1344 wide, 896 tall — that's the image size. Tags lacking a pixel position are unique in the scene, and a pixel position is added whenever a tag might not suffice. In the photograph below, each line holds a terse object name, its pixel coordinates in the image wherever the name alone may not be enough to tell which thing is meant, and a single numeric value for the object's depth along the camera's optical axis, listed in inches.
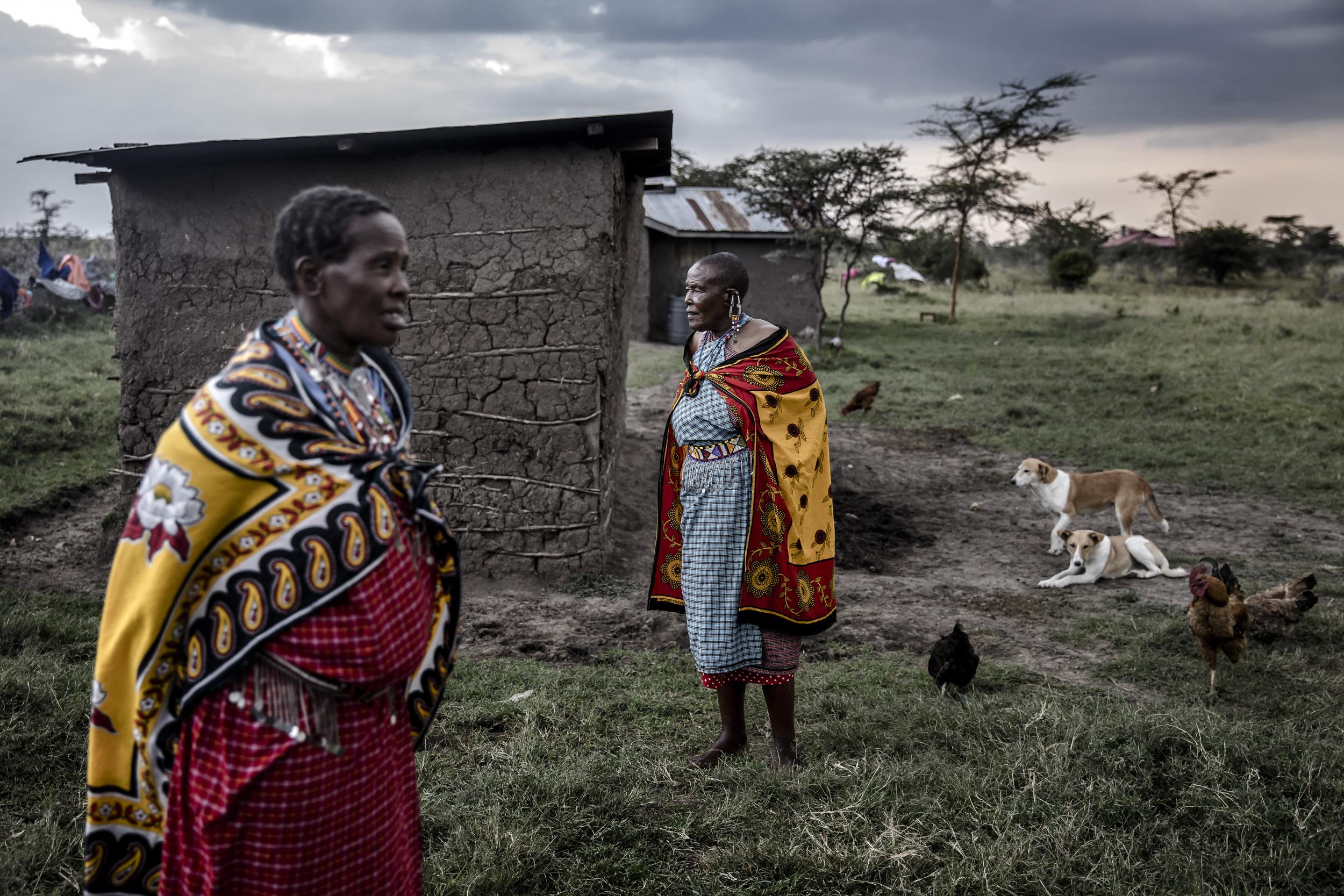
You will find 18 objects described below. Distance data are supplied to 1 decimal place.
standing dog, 270.1
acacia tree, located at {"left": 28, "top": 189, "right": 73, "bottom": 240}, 865.5
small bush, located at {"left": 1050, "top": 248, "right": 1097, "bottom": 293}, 1137.4
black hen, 155.6
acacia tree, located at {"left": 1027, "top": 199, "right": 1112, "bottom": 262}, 991.0
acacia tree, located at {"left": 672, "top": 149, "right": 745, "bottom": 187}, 1159.0
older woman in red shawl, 129.2
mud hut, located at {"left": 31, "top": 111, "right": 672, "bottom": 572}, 227.3
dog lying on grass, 240.2
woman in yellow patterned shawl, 59.6
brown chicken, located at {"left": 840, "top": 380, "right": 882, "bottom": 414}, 450.0
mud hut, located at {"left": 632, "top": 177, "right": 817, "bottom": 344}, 697.6
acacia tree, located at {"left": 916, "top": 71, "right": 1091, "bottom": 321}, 912.9
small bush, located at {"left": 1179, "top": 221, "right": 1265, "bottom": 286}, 1190.3
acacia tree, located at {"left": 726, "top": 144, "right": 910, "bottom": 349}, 687.7
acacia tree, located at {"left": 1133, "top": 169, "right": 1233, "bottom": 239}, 1235.9
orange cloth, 632.4
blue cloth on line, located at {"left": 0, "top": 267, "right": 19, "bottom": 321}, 554.6
